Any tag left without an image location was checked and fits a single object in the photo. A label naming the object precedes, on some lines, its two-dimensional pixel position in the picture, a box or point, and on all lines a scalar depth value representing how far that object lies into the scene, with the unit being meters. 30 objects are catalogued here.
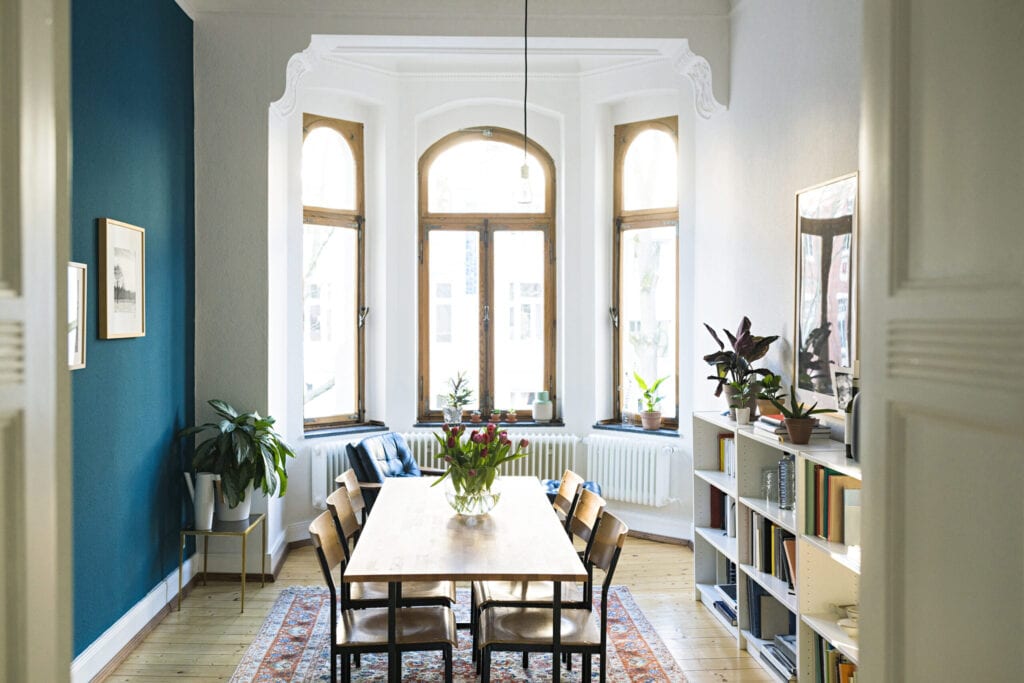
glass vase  4.07
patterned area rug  4.14
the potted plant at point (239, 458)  5.09
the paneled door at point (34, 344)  1.28
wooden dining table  3.21
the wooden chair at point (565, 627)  3.41
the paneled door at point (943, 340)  1.17
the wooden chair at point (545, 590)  3.68
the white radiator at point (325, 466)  6.52
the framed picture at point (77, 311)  3.81
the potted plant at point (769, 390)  4.57
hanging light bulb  5.23
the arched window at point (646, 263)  6.83
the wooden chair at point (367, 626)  3.40
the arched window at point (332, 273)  6.80
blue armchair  5.78
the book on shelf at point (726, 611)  4.72
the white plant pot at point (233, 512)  5.23
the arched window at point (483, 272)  7.29
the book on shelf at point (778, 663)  3.97
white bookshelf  3.63
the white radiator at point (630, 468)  6.59
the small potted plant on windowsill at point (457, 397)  7.06
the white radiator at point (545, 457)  7.00
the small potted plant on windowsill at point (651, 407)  6.77
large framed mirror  3.96
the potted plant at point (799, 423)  3.91
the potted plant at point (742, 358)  4.68
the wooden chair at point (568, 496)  4.53
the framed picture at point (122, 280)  4.16
